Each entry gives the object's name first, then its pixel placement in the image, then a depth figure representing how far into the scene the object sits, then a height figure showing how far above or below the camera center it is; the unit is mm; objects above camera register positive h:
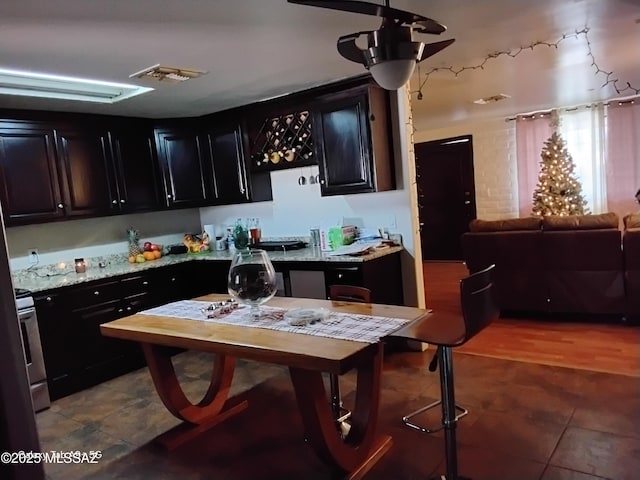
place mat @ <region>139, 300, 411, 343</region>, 1957 -585
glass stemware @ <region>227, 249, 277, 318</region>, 2316 -392
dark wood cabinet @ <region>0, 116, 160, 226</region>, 3838 +384
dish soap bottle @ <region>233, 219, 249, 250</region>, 4965 -410
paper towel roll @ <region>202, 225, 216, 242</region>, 5348 -330
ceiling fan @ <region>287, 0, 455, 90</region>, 1894 +547
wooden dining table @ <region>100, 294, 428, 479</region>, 1807 -624
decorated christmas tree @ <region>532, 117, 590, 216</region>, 6770 -250
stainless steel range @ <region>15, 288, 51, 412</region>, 3434 -928
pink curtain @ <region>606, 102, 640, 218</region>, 6625 +64
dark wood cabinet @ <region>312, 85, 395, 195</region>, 3852 +380
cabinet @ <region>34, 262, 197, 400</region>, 3660 -876
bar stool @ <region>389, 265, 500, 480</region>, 1951 -653
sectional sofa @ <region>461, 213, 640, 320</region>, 4219 -866
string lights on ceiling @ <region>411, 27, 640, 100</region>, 3330 +907
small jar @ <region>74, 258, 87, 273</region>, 4320 -462
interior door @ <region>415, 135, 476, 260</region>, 7969 -260
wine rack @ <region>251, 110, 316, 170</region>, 4309 +470
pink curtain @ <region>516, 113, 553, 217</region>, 7203 +295
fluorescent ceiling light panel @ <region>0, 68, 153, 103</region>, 3166 +918
